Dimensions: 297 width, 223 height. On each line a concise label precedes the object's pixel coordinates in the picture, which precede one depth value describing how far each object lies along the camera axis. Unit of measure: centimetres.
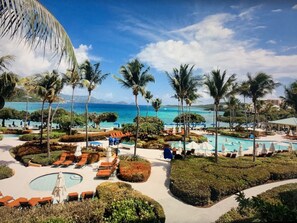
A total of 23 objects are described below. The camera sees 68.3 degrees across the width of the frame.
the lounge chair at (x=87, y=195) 1026
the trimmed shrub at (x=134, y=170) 1344
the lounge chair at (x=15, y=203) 904
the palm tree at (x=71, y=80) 2512
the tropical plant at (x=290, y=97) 2752
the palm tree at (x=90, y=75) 2189
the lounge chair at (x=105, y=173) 1347
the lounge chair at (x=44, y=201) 939
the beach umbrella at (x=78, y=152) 1731
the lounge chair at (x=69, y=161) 1622
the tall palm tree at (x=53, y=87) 1811
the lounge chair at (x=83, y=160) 1611
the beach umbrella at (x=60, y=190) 1014
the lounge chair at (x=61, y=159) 1614
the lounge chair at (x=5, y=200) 925
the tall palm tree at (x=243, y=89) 1862
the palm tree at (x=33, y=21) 439
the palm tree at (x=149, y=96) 4810
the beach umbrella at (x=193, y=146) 2043
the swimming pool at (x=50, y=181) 1231
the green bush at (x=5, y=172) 1315
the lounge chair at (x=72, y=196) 1011
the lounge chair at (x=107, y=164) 1522
